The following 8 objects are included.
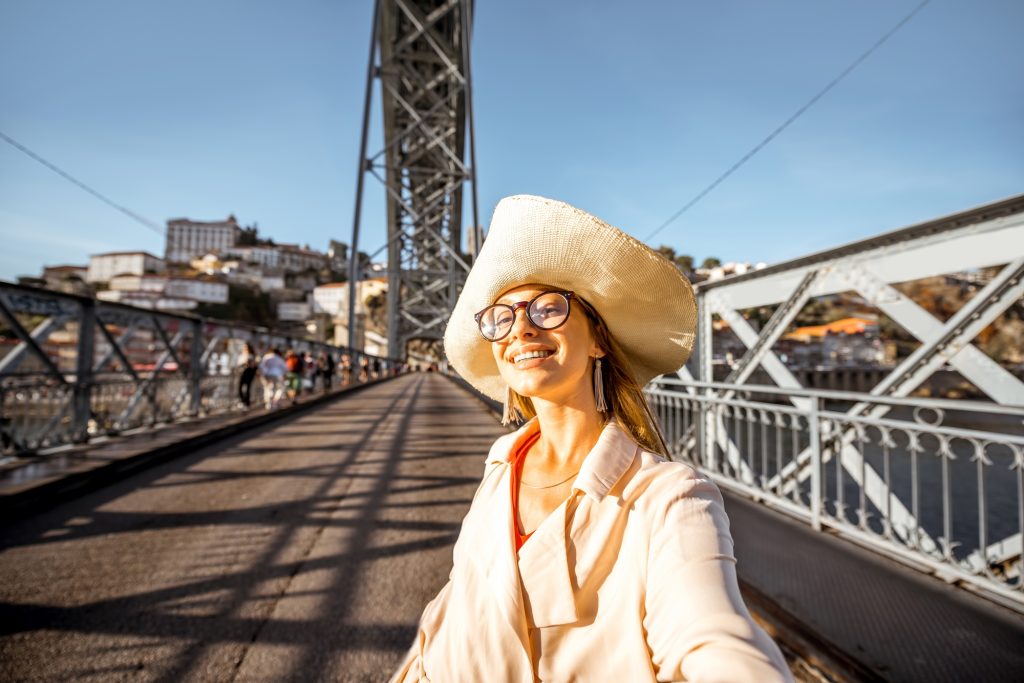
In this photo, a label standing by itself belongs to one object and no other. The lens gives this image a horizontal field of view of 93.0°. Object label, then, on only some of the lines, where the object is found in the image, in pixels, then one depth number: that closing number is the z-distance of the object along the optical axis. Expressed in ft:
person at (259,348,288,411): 33.60
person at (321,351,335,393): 54.75
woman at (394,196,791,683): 2.41
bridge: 6.79
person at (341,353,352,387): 69.28
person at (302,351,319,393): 52.54
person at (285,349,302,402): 40.91
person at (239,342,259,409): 33.12
